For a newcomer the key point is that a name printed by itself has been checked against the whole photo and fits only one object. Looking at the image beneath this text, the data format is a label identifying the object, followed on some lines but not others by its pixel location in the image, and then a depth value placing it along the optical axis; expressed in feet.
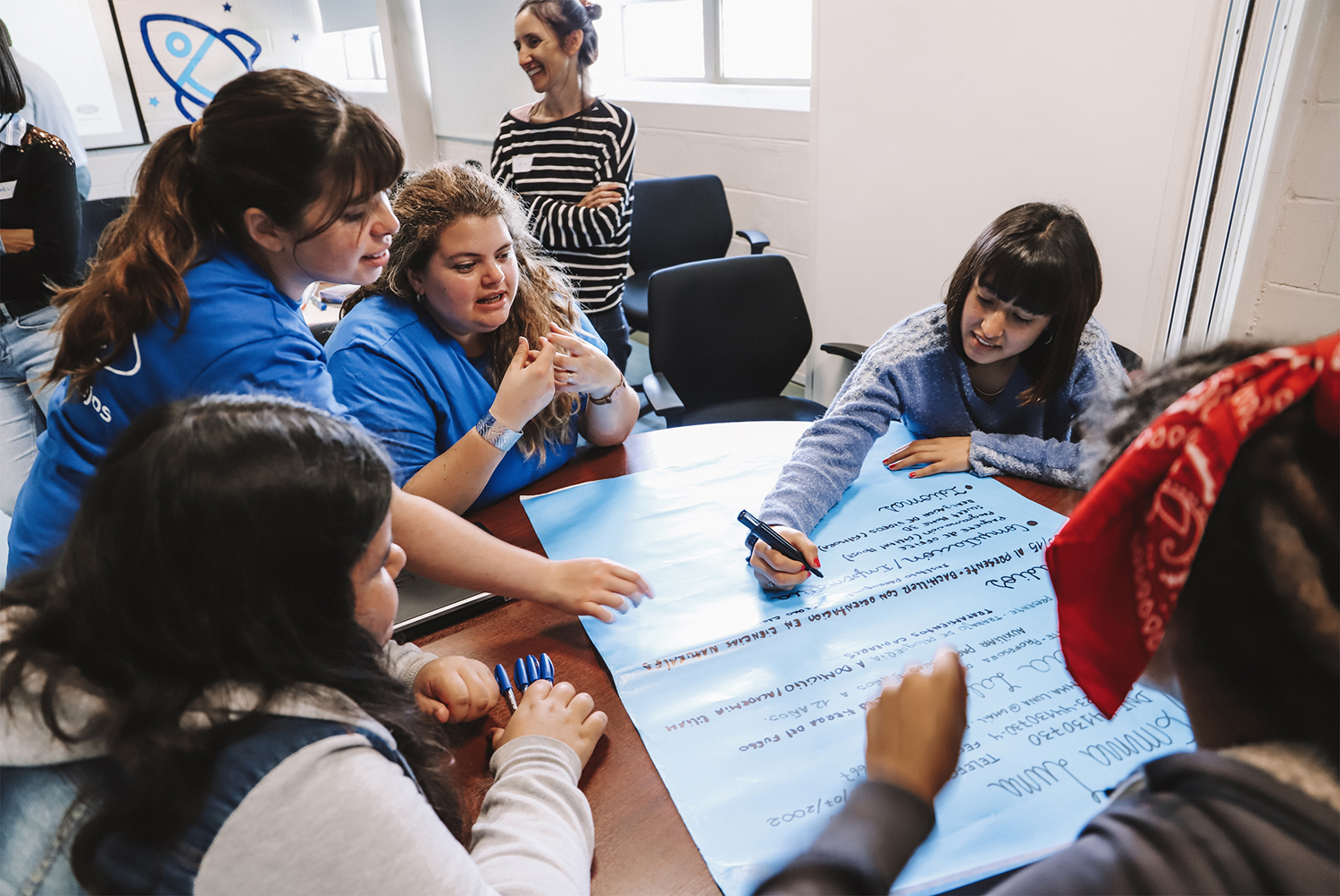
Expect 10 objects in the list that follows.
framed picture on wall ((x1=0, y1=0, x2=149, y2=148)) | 10.41
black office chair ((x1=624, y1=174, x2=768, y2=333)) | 9.96
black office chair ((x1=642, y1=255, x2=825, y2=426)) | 6.58
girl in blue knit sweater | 4.03
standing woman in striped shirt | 7.09
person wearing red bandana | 1.27
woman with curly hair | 3.91
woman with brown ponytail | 2.88
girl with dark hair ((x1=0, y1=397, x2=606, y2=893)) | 1.62
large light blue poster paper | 2.19
